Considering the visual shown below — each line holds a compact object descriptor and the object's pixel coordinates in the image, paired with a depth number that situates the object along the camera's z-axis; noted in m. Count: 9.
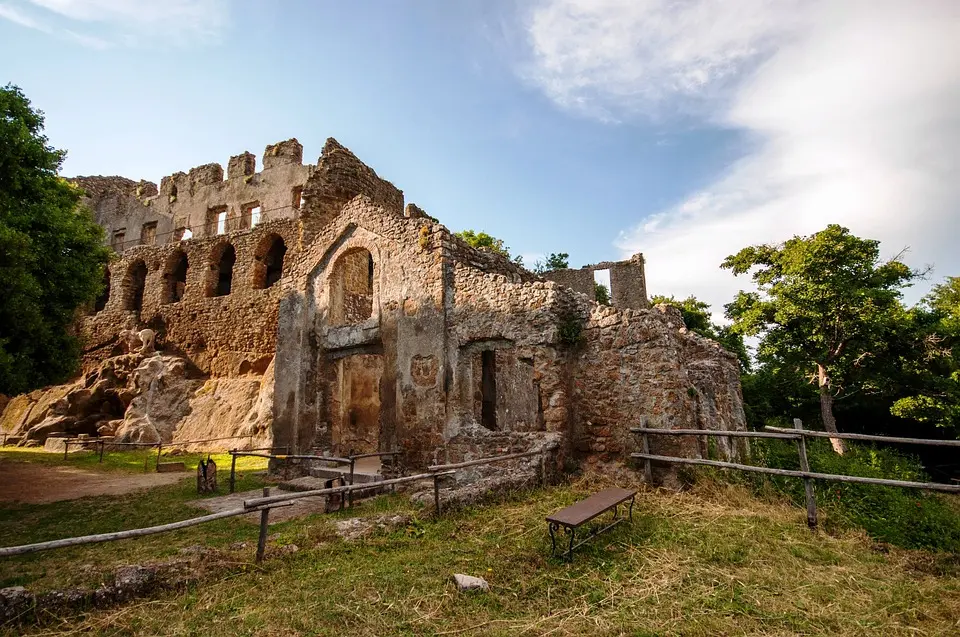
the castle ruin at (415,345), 8.46
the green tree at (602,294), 30.86
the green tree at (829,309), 16.83
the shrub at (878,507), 6.30
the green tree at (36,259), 8.47
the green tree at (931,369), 16.36
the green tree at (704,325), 26.25
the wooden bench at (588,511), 4.84
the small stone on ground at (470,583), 4.36
